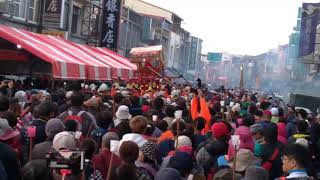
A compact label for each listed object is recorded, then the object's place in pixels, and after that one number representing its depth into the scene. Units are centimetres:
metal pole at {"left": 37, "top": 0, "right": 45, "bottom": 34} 2676
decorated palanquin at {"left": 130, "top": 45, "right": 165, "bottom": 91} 2004
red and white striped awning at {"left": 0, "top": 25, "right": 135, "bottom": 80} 1664
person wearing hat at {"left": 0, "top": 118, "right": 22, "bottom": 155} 583
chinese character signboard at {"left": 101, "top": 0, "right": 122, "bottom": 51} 3481
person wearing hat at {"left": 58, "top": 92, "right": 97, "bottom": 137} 823
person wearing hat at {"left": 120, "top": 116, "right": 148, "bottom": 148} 641
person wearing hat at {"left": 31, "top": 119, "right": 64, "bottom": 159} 605
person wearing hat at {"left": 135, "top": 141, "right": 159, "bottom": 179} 587
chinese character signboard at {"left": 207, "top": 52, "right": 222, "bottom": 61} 8204
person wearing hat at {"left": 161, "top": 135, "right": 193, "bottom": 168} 663
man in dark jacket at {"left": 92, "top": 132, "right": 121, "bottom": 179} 575
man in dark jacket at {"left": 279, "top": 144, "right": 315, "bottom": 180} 505
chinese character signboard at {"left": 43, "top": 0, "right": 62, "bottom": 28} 2572
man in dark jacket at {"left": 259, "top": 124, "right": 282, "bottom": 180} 691
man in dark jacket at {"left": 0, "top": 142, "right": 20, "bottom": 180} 521
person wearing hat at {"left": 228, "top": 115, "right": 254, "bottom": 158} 733
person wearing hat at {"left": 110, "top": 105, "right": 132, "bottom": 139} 726
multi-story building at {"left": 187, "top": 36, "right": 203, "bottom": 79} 8712
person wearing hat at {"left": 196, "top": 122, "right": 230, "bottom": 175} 666
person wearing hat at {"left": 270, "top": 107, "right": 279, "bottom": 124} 1188
